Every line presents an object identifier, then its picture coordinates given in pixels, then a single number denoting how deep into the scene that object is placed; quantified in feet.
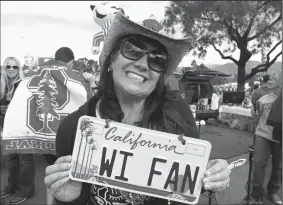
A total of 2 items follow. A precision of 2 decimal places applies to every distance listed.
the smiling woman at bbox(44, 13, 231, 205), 3.75
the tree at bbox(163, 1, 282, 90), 50.75
